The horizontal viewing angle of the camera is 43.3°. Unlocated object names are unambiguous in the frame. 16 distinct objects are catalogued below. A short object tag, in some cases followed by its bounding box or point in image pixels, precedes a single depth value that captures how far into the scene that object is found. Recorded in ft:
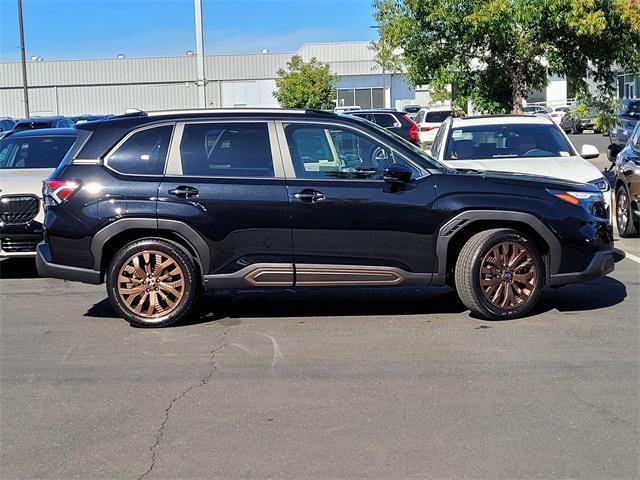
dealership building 202.49
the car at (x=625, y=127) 77.59
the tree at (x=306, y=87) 107.14
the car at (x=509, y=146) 32.83
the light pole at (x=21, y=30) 113.91
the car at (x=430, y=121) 101.90
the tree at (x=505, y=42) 45.34
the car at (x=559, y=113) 141.64
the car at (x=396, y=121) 80.02
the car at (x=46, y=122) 79.97
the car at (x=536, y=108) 151.01
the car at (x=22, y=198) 30.35
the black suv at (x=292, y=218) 22.56
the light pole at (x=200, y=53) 55.57
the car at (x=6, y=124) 104.37
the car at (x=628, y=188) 35.58
